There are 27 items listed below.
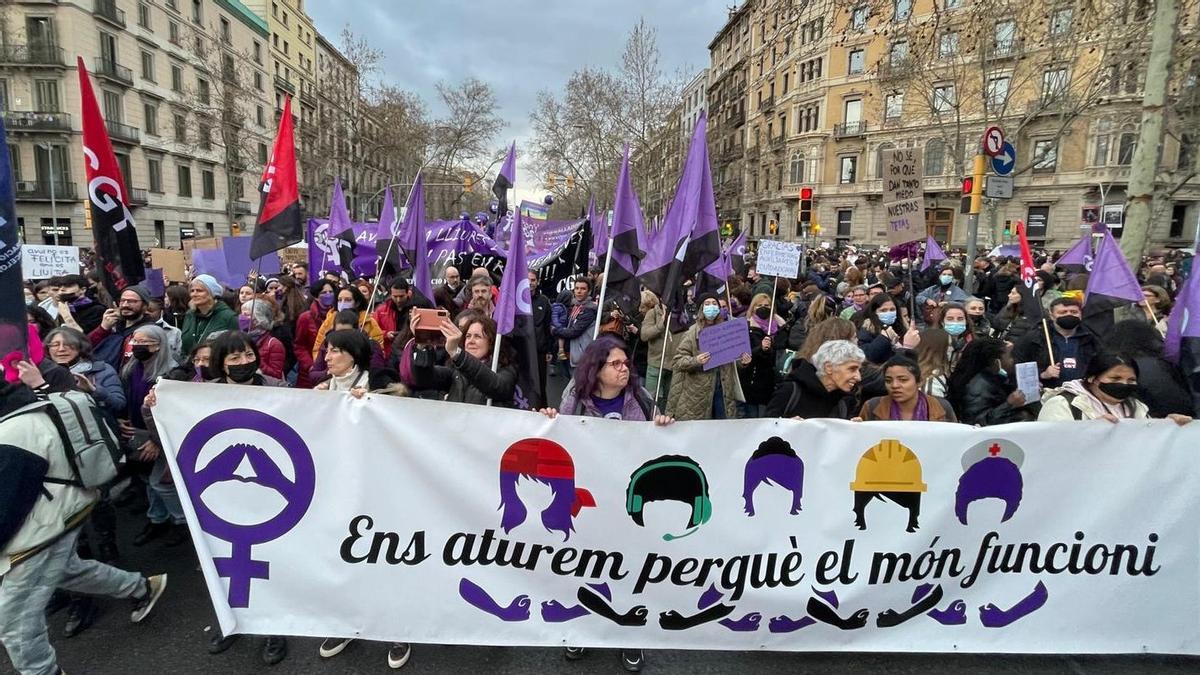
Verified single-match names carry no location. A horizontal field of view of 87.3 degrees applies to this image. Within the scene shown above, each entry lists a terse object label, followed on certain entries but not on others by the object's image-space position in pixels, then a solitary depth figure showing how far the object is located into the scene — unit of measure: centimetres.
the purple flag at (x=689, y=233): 422
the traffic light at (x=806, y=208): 1360
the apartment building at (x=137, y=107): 3512
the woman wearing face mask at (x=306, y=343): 582
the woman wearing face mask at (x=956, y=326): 496
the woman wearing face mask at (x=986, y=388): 389
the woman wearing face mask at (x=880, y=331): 527
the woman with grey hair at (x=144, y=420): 389
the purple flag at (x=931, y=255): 1267
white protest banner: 274
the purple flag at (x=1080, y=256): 876
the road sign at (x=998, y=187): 896
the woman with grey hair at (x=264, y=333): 487
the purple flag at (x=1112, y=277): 465
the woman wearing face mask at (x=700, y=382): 492
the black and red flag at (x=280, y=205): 545
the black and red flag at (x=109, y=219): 466
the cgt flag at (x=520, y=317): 364
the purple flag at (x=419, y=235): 553
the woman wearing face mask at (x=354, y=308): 557
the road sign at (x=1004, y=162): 980
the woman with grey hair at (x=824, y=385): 353
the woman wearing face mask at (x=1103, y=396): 301
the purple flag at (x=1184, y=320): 388
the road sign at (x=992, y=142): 894
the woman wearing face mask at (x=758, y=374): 580
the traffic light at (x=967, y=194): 916
